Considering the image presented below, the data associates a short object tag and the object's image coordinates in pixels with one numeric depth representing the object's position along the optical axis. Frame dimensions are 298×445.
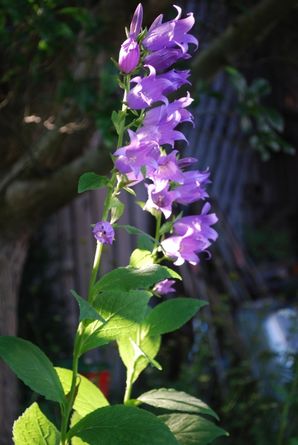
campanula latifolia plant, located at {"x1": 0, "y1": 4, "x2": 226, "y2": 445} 0.96
